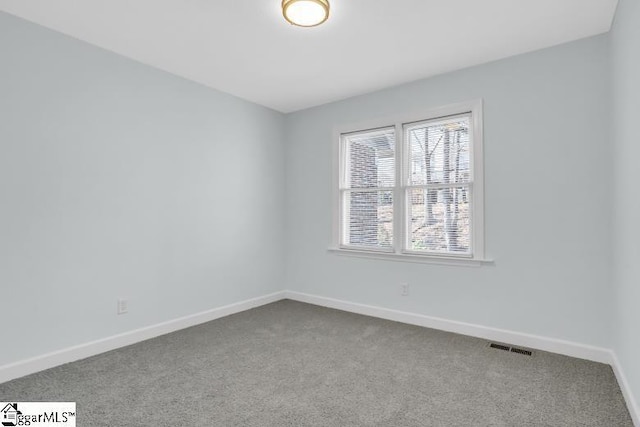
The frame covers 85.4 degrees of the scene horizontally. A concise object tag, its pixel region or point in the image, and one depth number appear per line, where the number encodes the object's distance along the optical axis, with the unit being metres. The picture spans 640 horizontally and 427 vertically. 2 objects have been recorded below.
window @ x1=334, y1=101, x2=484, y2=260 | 3.35
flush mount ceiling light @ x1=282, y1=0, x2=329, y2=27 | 2.21
